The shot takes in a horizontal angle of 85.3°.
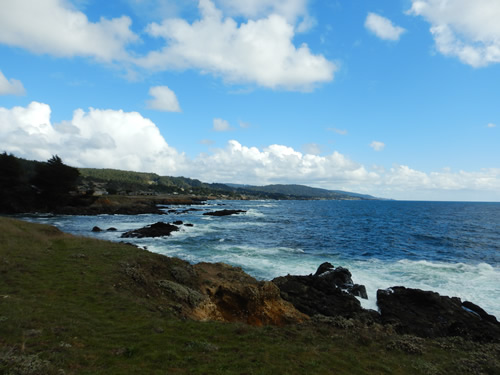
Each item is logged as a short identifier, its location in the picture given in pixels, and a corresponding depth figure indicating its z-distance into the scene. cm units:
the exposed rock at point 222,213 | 9206
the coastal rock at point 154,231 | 4375
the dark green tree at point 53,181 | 7600
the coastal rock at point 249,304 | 1662
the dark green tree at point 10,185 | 6775
